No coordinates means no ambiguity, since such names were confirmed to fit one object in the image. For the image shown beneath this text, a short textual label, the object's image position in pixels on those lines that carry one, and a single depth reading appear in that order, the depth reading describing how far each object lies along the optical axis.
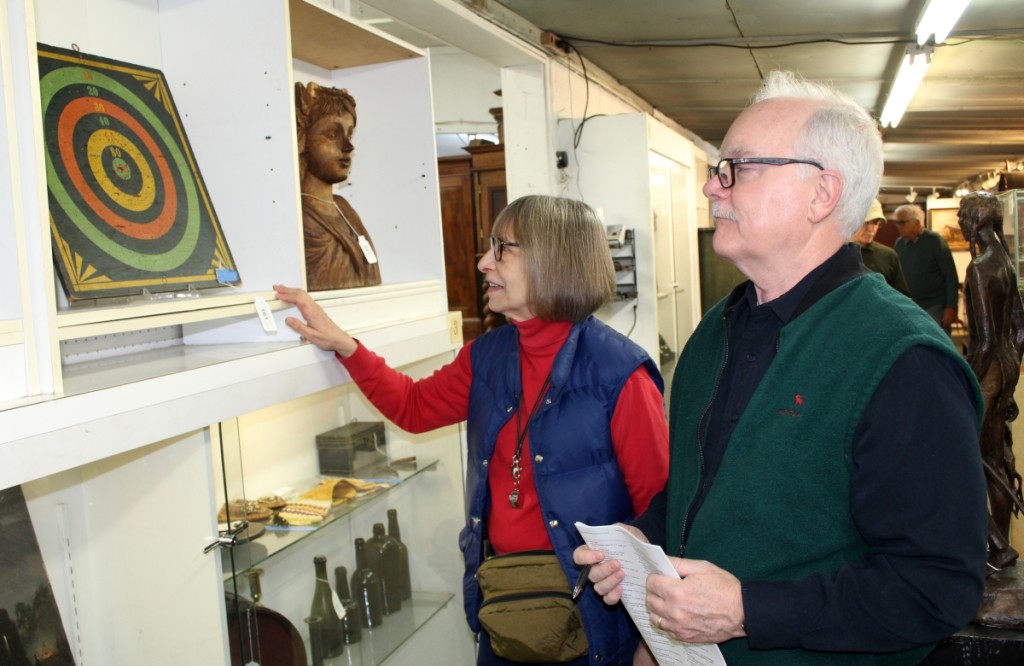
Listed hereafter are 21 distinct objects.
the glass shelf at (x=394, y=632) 2.24
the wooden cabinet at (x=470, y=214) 6.69
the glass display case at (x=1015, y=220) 4.73
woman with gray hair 1.83
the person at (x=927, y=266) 6.36
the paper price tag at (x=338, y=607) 2.18
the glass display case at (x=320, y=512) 1.66
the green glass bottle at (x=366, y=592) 2.31
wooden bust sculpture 2.07
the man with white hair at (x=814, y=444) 1.09
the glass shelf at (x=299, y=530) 1.65
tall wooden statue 2.78
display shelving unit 1.17
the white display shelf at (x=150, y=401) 1.14
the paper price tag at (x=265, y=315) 1.69
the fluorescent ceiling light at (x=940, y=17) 3.89
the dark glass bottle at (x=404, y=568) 2.50
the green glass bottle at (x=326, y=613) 2.11
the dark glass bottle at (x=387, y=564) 2.40
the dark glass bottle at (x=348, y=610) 2.22
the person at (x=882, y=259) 5.04
